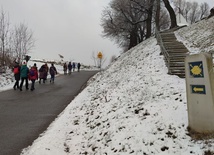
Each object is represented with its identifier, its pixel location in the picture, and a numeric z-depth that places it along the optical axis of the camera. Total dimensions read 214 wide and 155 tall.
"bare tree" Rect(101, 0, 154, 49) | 21.73
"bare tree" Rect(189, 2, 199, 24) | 50.75
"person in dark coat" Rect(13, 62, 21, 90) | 11.17
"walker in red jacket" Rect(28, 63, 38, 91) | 10.99
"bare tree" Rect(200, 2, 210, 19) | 50.11
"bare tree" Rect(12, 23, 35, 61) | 19.66
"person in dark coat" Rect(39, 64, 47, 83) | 14.01
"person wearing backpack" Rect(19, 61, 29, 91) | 10.82
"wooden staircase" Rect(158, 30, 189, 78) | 7.49
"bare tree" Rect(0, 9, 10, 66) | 16.02
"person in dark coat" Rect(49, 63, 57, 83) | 14.10
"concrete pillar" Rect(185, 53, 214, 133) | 3.34
